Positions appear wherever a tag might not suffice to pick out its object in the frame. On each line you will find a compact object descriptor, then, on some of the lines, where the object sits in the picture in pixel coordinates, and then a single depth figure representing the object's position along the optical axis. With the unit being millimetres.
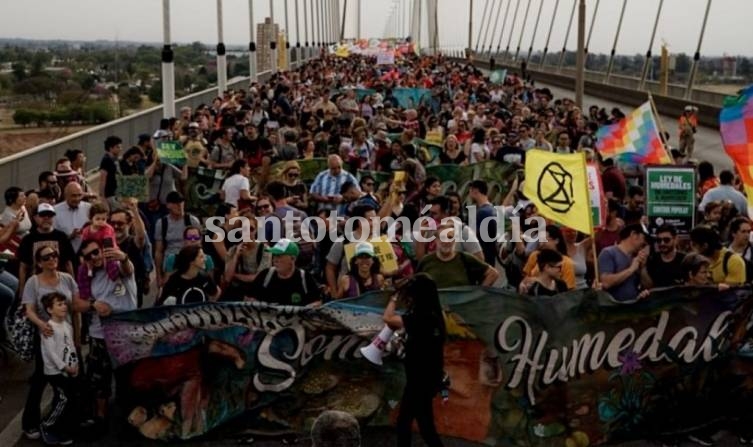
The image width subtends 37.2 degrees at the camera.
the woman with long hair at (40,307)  7727
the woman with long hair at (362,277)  8414
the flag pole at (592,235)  8705
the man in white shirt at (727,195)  11805
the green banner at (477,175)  15523
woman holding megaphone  6906
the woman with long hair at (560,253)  8328
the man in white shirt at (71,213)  10742
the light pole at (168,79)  24380
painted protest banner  7586
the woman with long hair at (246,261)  8898
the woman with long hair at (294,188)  11797
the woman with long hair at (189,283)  8133
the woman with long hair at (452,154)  16500
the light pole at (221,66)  35281
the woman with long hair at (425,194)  11695
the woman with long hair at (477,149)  16719
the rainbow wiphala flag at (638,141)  13392
